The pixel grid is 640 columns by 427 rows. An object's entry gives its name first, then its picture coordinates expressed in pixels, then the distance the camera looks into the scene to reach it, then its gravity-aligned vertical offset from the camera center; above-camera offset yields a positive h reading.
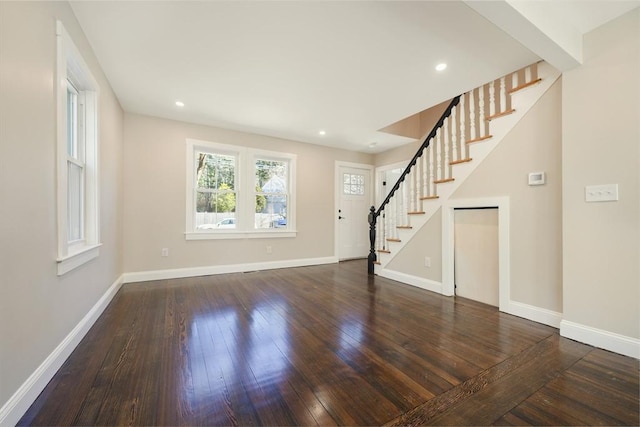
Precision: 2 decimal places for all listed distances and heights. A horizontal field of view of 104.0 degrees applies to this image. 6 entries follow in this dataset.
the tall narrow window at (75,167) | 2.07 +0.40
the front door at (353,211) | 5.50 +0.04
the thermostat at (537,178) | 2.31 +0.33
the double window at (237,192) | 4.08 +0.37
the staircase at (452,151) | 2.50 +0.77
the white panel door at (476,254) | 2.76 -0.49
